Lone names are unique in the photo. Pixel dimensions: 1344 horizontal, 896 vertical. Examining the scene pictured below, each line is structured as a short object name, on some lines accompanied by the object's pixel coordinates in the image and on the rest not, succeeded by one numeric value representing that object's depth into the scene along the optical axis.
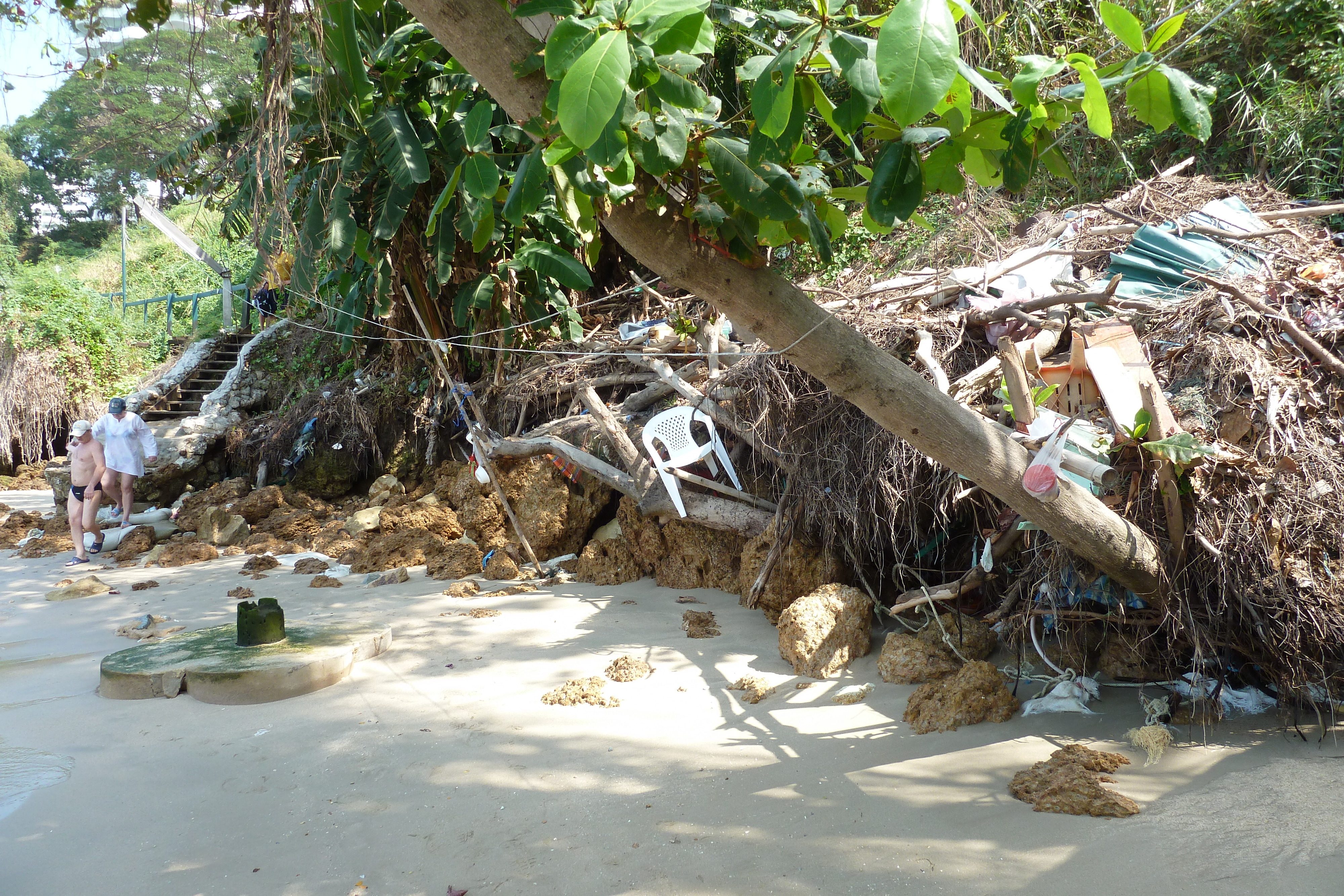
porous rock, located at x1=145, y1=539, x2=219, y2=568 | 8.23
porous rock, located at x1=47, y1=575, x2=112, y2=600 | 7.00
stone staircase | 12.81
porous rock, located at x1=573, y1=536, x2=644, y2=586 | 6.75
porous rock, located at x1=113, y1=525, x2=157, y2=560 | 8.60
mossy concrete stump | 5.02
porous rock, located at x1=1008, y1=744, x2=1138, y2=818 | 2.92
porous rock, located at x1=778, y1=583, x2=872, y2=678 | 4.62
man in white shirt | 9.36
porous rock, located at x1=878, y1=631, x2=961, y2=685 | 4.30
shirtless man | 8.63
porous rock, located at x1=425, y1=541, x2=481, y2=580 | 7.15
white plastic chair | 6.20
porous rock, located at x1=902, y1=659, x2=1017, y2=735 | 3.77
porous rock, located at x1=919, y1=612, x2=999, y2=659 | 4.39
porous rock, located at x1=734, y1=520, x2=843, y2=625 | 5.42
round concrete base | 4.59
